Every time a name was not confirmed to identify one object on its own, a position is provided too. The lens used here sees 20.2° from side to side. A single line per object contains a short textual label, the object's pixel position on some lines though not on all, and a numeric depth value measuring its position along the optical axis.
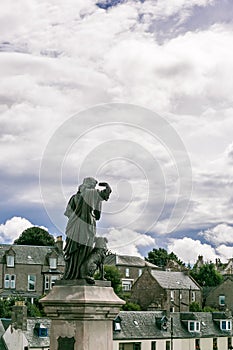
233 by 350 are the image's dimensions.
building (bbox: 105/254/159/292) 92.00
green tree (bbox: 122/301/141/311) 71.90
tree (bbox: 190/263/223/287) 108.56
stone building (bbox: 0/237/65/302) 78.56
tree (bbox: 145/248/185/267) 122.94
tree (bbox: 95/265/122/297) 74.87
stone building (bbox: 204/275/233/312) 88.19
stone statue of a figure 12.98
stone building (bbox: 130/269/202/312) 80.31
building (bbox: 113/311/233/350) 52.56
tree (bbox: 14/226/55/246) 99.19
